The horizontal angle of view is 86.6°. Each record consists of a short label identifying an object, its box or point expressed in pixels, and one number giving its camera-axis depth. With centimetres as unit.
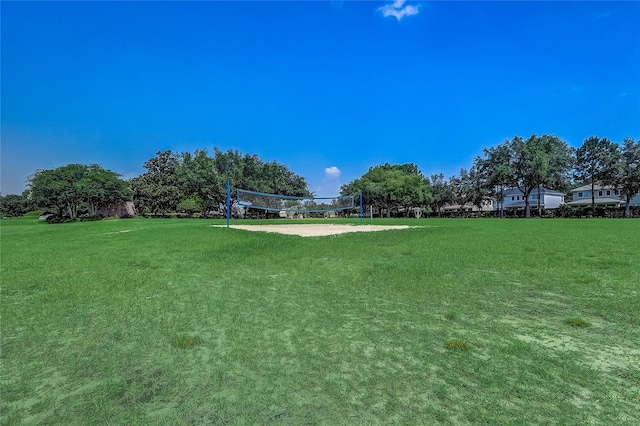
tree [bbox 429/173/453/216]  7029
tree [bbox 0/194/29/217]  8031
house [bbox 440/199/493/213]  7146
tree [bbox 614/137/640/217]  4519
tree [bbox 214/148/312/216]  5828
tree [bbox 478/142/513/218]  5069
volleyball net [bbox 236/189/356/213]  2492
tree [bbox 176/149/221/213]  5438
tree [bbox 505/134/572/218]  4775
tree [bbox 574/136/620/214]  4784
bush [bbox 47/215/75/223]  4167
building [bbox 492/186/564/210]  6209
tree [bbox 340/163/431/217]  5666
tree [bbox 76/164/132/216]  4294
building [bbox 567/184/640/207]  5459
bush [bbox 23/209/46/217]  6494
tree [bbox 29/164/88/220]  4059
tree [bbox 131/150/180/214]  5603
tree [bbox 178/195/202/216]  5241
